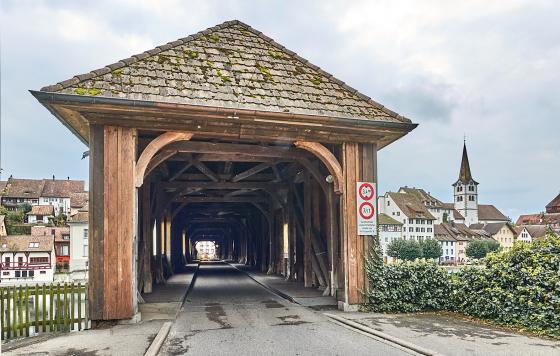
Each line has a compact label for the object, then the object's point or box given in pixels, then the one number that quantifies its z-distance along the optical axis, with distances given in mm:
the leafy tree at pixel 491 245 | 81444
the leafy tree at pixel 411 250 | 74375
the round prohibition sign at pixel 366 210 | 10516
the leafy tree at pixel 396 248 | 74688
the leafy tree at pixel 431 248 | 77375
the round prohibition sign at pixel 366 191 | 10562
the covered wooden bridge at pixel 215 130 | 8758
